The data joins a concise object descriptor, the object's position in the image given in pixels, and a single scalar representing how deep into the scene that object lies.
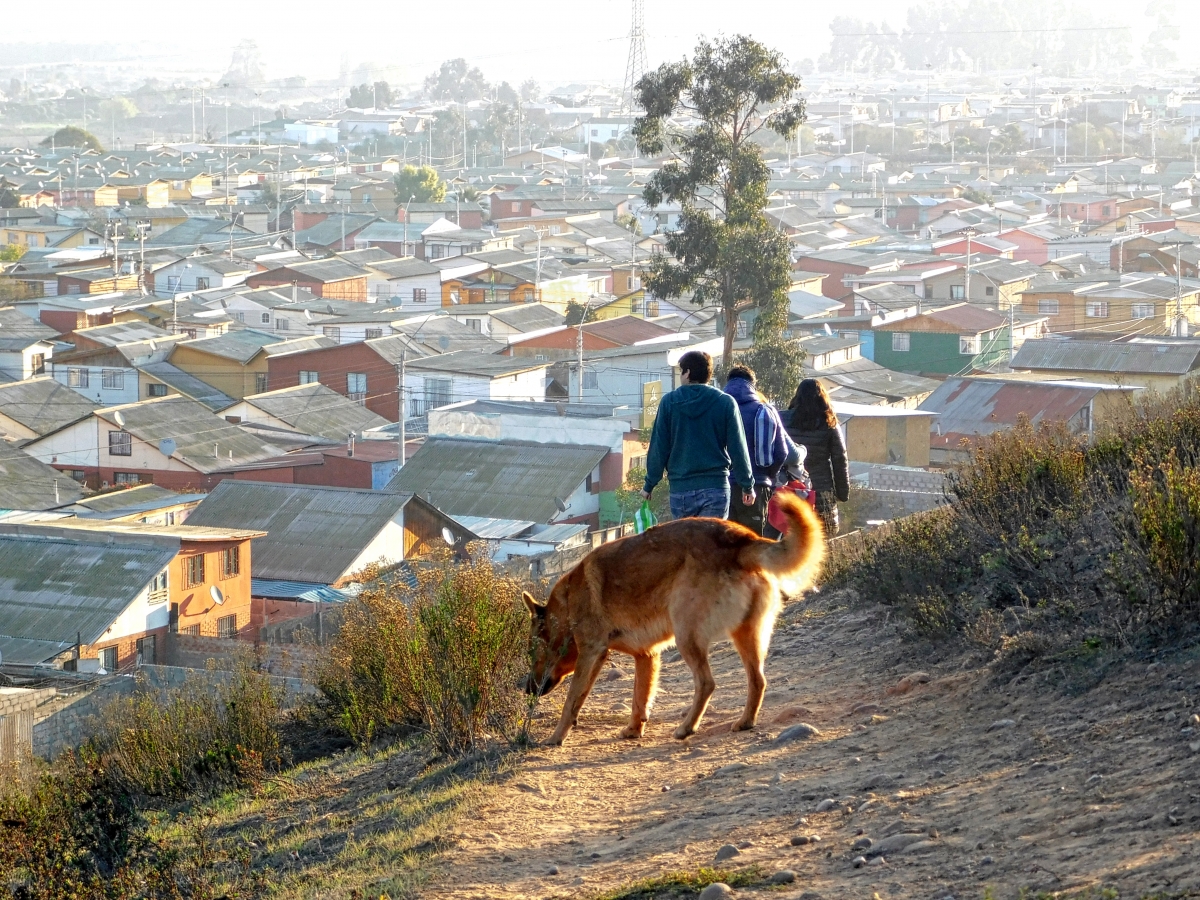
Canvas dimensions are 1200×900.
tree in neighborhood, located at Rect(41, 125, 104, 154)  187.62
